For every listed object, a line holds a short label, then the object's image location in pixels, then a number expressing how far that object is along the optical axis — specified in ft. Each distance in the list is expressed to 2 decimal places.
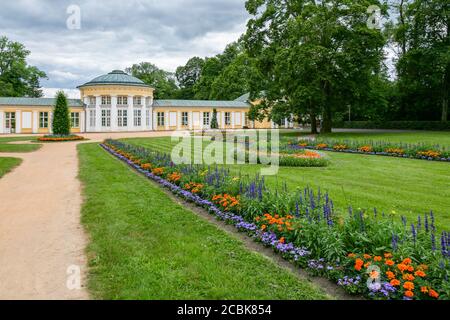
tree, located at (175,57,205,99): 249.49
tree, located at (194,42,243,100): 209.87
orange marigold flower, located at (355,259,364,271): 12.00
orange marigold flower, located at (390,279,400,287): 11.12
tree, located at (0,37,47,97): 185.06
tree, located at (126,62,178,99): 220.99
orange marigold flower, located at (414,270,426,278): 11.18
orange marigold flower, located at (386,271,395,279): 11.38
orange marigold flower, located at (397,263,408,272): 11.48
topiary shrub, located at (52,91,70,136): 96.07
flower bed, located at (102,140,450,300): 11.36
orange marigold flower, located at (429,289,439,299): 10.57
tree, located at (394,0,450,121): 101.65
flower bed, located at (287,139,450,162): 45.23
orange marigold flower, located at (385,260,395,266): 11.81
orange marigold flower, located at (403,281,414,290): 10.85
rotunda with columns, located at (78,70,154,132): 148.36
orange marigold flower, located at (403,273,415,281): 11.15
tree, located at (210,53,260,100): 180.36
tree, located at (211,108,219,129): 138.10
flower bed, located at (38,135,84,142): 91.56
